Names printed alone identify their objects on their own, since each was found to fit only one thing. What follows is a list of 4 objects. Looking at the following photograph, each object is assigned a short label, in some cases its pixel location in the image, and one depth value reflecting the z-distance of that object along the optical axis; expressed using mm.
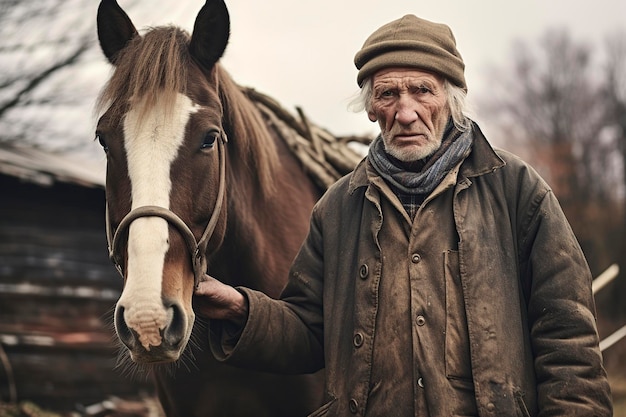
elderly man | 2158
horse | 2219
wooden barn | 6840
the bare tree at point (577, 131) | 22812
